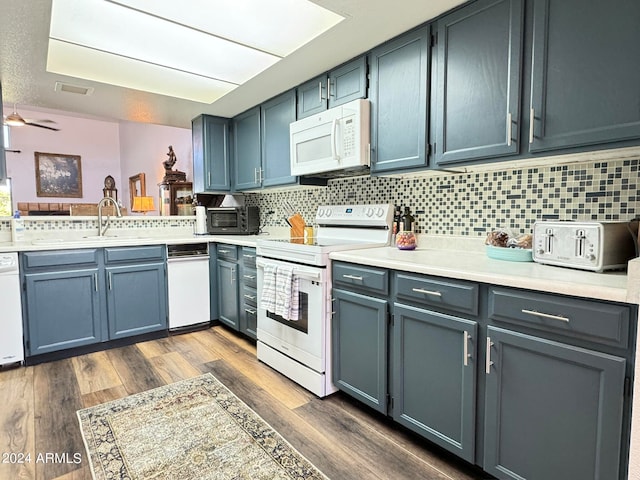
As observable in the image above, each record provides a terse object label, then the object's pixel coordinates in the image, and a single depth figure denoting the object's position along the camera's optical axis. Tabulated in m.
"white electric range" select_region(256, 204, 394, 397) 2.12
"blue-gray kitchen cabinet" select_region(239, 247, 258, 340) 2.91
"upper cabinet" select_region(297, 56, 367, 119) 2.32
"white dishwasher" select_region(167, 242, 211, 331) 3.27
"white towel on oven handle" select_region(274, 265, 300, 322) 2.25
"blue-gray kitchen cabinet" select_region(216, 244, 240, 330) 3.18
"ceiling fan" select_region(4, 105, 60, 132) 4.59
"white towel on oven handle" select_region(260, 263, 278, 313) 2.39
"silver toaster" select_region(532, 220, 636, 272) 1.34
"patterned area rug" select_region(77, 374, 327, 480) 1.54
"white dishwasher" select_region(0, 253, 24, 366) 2.53
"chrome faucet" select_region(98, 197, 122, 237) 3.36
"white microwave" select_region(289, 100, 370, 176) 2.26
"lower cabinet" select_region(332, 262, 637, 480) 1.11
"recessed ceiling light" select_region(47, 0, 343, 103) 1.96
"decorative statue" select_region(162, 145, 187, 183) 5.23
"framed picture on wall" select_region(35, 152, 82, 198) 8.04
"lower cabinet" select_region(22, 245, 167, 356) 2.66
